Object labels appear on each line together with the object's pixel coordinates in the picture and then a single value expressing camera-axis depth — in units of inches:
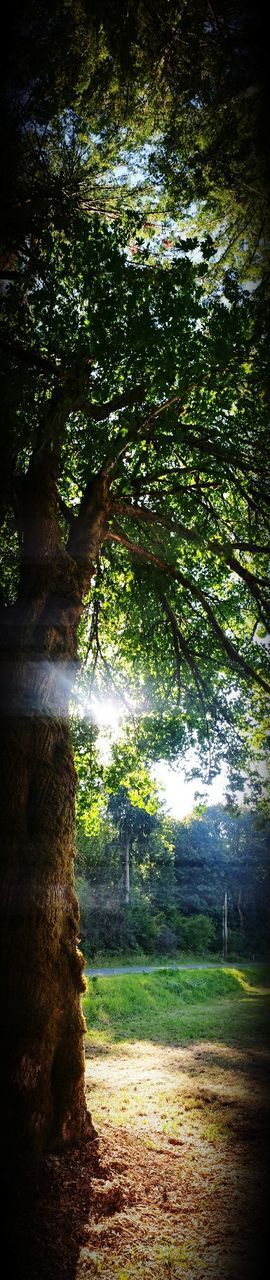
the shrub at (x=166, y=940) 1418.8
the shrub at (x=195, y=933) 1542.8
